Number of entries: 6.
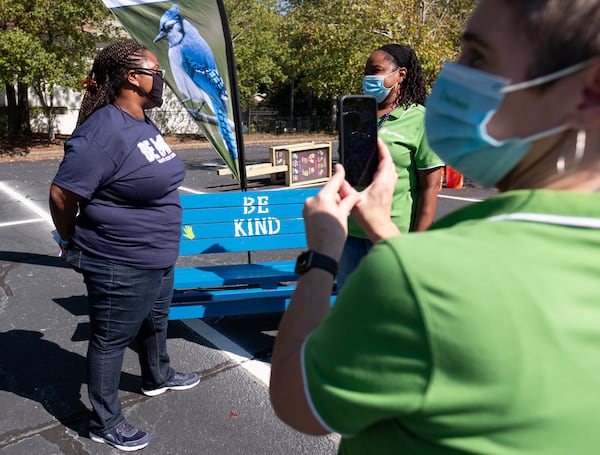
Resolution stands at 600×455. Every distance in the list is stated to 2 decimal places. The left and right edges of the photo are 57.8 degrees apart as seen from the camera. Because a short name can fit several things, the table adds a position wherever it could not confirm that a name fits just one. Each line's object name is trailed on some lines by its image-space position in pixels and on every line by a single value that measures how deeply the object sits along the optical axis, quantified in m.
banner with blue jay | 3.85
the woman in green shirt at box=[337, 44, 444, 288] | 2.93
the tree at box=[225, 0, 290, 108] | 26.22
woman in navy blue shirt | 2.57
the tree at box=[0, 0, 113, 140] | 15.94
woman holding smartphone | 0.73
